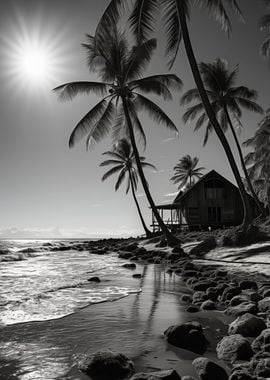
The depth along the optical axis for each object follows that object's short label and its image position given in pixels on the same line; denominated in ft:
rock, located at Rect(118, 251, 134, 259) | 52.49
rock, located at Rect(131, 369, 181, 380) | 7.47
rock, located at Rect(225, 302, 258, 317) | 13.55
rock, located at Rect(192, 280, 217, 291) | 20.32
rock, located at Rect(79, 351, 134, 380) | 8.29
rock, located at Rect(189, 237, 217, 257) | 40.45
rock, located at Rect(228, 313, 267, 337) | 10.97
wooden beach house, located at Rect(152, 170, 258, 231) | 100.29
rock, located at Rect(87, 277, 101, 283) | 25.50
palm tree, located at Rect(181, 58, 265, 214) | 73.41
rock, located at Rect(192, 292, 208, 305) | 16.92
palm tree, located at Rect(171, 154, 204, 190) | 144.66
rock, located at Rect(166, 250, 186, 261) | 40.93
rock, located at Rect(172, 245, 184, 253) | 44.48
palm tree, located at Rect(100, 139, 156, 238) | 109.49
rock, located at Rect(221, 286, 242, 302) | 16.92
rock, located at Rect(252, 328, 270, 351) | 9.37
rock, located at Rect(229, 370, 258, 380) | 7.29
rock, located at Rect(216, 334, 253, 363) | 9.03
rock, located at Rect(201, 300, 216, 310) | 15.21
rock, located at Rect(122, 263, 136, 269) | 36.45
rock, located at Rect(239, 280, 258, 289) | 19.30
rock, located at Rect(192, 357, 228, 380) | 7.75
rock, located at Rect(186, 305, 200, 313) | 15.08
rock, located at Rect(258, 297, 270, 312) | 13.70
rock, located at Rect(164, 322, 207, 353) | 10.35
